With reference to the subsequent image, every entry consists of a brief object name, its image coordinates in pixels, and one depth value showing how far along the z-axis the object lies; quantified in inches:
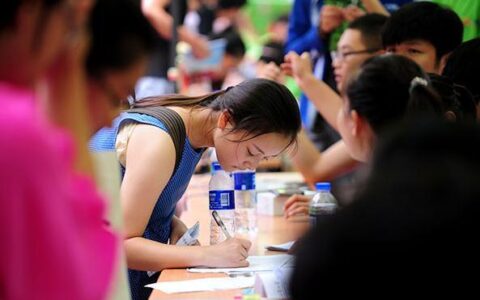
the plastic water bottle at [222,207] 213.6
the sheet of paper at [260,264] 183.3
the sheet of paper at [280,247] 209.5
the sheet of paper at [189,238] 207.5
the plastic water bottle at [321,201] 233.6
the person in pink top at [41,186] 75.5
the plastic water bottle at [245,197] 257.4
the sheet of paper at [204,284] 165.9
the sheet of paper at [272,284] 153.1
